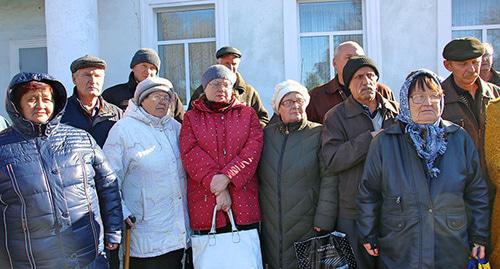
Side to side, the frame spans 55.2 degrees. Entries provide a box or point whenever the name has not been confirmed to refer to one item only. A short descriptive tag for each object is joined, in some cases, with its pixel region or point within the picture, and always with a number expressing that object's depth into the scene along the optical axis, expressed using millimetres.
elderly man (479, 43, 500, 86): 4438
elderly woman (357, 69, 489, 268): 2701
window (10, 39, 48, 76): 7934
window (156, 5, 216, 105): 6895
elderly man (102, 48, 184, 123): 4371
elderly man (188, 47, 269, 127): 4495
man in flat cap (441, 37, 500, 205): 3404
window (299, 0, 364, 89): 6578
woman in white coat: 3299
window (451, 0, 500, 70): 6340
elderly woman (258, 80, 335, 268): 3270
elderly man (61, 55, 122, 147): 3666
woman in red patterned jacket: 3260
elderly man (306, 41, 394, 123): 3956
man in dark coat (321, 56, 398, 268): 3168
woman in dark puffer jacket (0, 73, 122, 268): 2521
